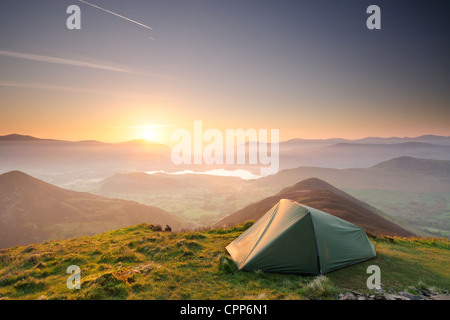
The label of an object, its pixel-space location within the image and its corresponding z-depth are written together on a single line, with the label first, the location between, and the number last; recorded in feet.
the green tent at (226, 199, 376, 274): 25.86
